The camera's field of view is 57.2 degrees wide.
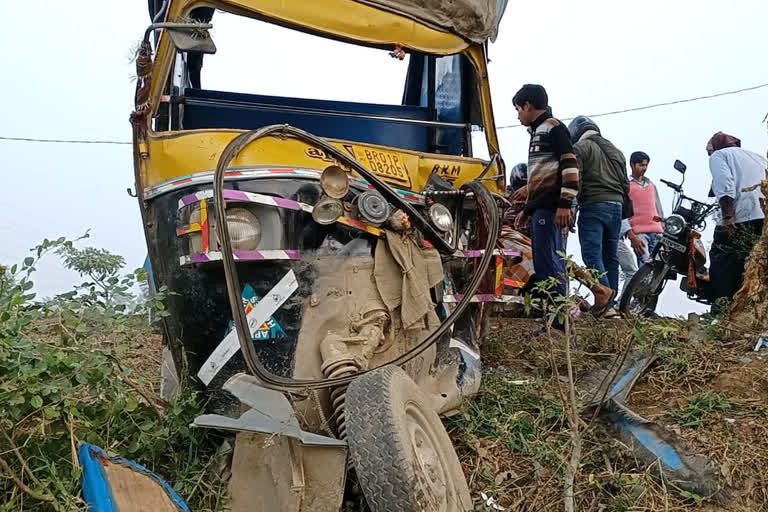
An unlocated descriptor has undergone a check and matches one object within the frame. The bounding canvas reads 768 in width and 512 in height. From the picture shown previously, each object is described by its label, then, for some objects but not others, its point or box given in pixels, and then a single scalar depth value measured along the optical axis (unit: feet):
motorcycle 20.71
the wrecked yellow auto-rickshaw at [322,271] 8.64
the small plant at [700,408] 11.35
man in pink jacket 25.18
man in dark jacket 20.03
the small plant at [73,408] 8.00
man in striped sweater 16.76
